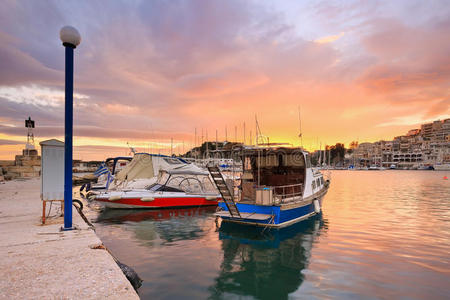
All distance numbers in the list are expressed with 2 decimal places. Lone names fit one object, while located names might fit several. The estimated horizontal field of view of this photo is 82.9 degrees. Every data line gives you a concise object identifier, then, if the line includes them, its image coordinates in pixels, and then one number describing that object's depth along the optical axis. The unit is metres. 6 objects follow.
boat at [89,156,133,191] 32.06
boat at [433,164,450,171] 145.50
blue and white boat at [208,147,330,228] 12.43
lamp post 7.93
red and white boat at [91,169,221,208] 19.39
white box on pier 8.84
